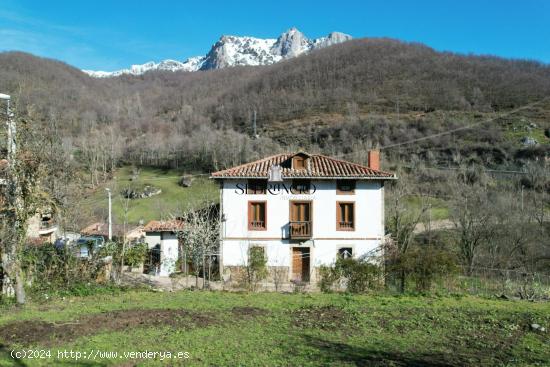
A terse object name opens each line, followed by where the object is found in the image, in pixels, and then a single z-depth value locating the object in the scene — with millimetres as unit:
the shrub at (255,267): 17719
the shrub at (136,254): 23623
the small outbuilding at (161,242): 26375
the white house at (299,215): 25234
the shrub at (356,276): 16438
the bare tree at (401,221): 17100
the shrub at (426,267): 16219
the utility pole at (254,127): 103638
